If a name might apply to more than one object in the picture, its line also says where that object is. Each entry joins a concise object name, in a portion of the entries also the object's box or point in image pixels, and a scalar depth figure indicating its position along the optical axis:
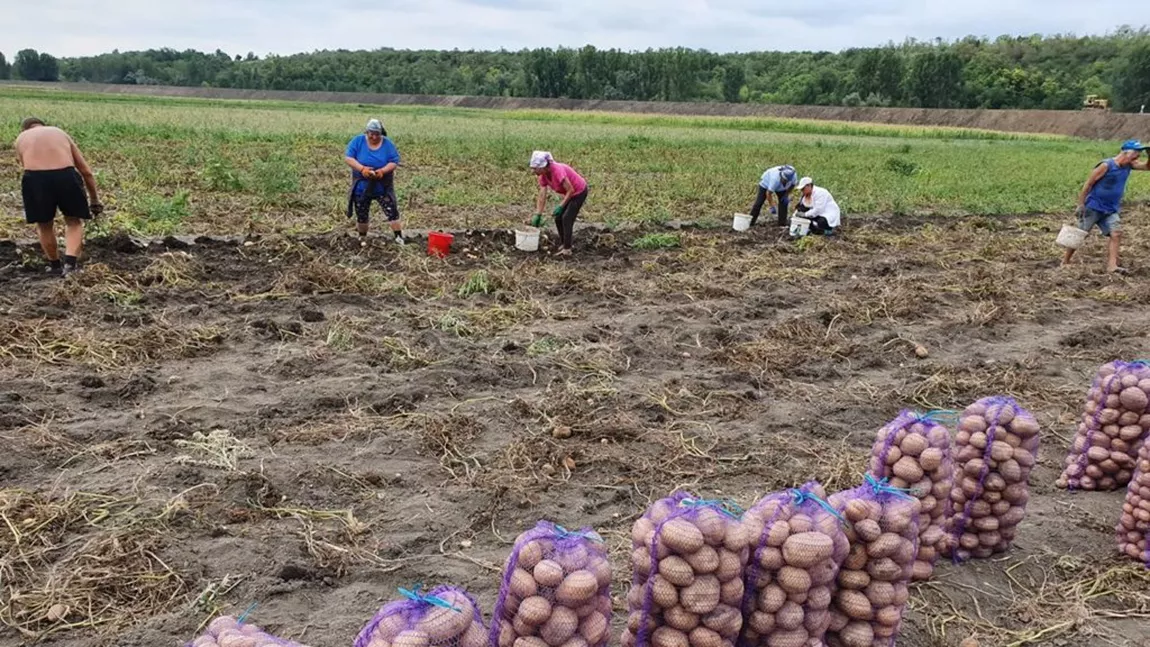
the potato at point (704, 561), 2.38
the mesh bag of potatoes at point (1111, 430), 4.18
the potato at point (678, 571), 2.39
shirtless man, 7.71
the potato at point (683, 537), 2.36
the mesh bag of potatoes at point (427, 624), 1.99
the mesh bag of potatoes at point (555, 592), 2.21
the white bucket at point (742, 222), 12.14
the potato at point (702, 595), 2.40
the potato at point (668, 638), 2.46
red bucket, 9.42
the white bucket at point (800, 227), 11.53
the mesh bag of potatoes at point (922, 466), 3.28
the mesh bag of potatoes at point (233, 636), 2.06
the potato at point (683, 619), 2.44
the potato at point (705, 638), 2.44
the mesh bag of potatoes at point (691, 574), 2.39
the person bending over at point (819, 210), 11.79
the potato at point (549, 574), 2.21
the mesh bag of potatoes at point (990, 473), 3.62
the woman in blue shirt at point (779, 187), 12.15
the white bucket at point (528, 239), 9.98
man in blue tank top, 9.34
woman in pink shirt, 9.51
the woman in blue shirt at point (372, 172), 9.47
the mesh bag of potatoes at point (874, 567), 2.71
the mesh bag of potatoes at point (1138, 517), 3.76
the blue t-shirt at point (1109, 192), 9.62
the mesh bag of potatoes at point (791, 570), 2.52
